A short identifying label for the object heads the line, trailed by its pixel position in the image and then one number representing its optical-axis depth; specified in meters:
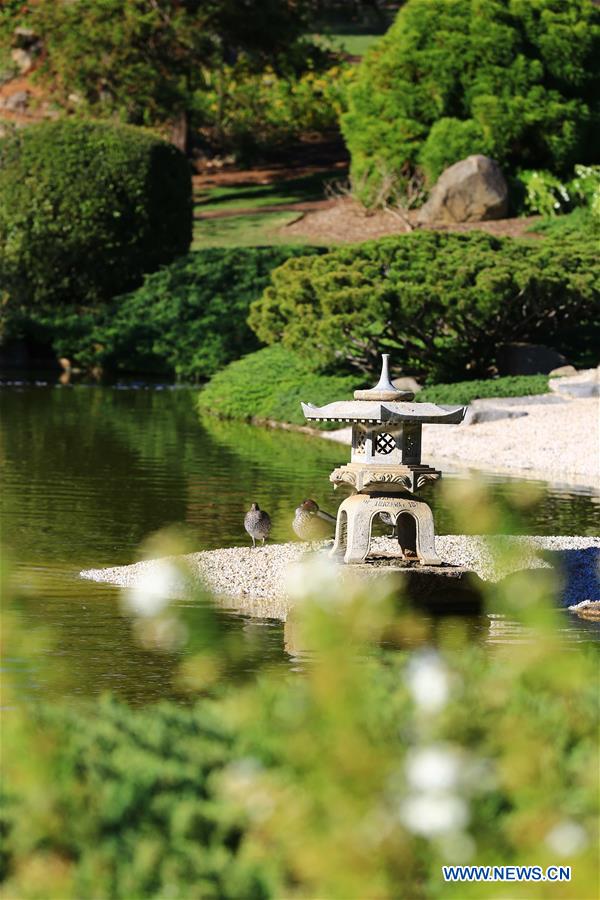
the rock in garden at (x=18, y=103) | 65.69
